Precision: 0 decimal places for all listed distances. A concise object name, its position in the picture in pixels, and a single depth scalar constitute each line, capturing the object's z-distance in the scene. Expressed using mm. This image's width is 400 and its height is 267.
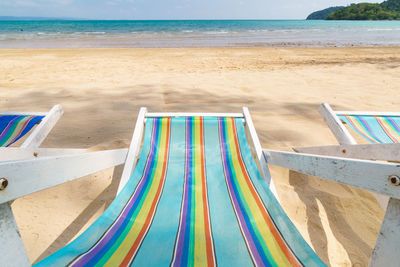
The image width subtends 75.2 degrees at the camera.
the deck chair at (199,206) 782
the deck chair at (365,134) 1548
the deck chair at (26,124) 1835
